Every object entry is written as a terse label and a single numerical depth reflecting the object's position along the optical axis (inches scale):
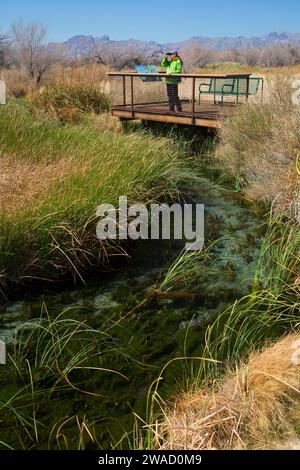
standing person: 410.9
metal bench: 436.3
